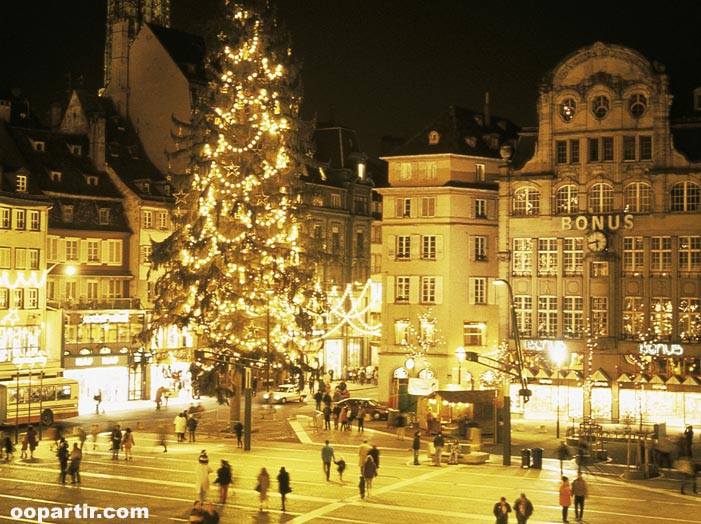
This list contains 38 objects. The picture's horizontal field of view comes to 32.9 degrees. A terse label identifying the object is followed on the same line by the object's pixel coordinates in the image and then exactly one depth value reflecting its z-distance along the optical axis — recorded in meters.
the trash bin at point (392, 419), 65.31
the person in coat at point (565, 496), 37.06
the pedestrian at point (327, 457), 44.69
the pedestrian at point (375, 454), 44.03
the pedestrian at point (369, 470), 41.34
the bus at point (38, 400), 64.12
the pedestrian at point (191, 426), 57.97
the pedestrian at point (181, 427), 58.16
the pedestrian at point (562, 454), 48.06
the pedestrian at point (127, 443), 50.56
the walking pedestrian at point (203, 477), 37.84
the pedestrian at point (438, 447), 50.16
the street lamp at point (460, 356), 74.14
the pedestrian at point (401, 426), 59.94
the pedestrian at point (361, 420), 63.38
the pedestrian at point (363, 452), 43.31
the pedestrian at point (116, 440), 50.69
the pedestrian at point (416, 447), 50.42
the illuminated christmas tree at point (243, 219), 59.09
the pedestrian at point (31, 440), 50.89
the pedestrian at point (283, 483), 38.75
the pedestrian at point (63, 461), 43.63
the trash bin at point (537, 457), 49.50
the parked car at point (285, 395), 80.03
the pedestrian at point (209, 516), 28.91
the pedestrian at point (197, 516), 28.81
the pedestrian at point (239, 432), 55.81
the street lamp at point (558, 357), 71.25
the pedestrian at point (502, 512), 33.75
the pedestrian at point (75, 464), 42.88
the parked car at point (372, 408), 69.06
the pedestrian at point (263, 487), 38.12
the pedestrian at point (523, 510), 34.31
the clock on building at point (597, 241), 71.44
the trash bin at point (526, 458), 49.81
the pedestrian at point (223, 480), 39.28
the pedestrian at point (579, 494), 37.66
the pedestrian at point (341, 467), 44.09
